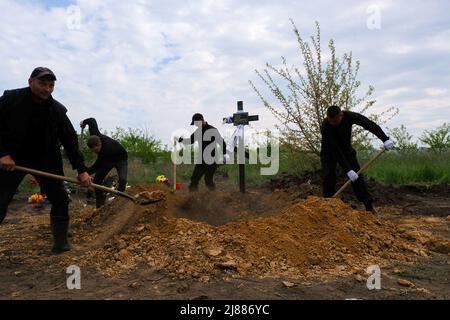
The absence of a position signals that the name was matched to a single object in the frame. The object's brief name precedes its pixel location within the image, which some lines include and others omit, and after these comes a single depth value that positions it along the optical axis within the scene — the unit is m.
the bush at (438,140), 15.54
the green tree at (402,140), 15.30
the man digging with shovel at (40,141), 4.35
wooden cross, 8.62
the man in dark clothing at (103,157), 7.57
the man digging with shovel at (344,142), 6.46
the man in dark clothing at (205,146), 8.40
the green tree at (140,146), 17.58
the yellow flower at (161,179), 10.20
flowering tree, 9.52
